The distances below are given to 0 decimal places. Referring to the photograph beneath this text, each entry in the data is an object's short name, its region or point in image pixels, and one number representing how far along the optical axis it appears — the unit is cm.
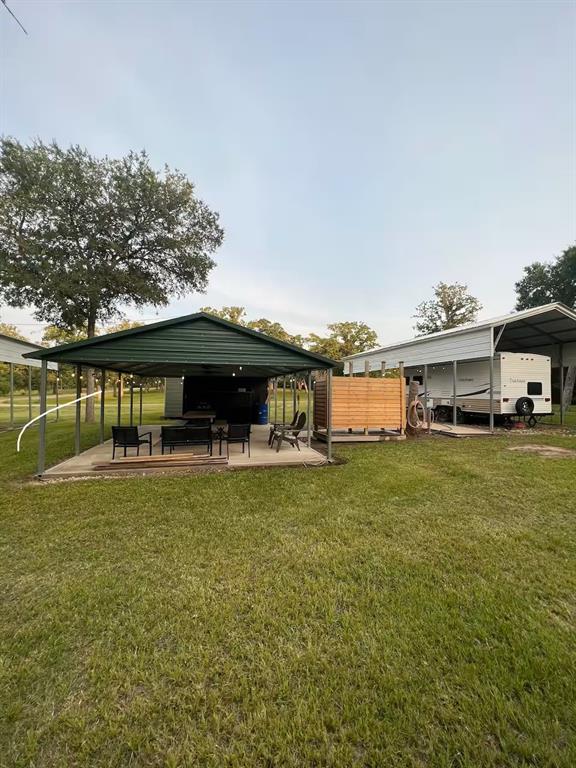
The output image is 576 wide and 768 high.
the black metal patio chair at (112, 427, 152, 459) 739
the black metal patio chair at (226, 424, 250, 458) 812
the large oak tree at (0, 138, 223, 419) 1535
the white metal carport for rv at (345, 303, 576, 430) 1201
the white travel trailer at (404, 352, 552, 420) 1245
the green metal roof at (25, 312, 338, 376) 688
